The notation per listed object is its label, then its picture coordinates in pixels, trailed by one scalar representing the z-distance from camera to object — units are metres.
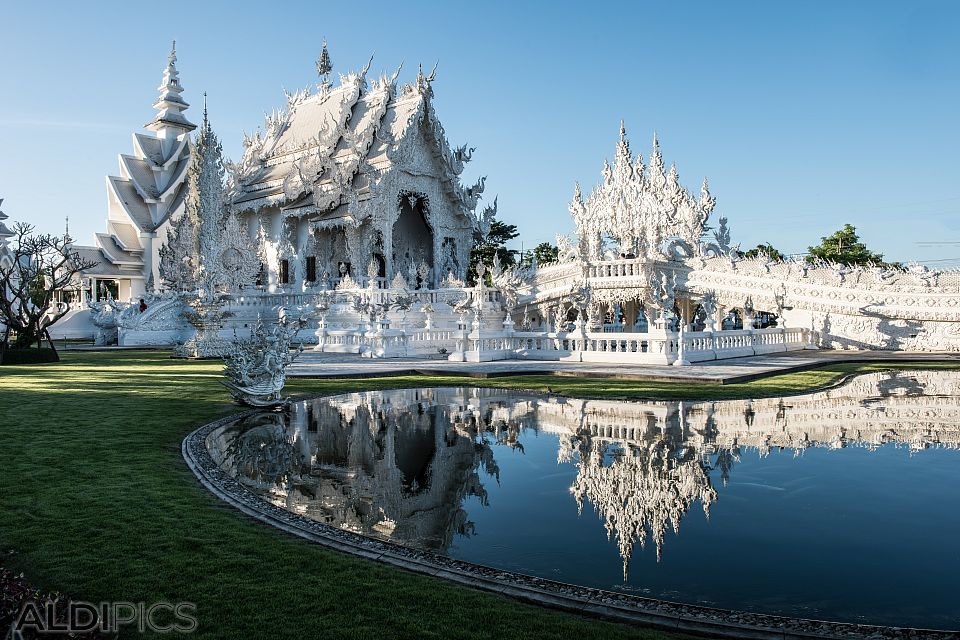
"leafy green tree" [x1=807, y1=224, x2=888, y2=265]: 44.69
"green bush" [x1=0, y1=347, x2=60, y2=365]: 19.41
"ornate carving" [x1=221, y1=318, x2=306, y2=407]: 10.30
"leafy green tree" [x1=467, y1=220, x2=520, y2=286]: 51.34
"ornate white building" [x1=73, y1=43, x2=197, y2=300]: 48.81
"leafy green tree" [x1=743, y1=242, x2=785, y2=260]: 50.63
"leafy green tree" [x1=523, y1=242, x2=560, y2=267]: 57.23
